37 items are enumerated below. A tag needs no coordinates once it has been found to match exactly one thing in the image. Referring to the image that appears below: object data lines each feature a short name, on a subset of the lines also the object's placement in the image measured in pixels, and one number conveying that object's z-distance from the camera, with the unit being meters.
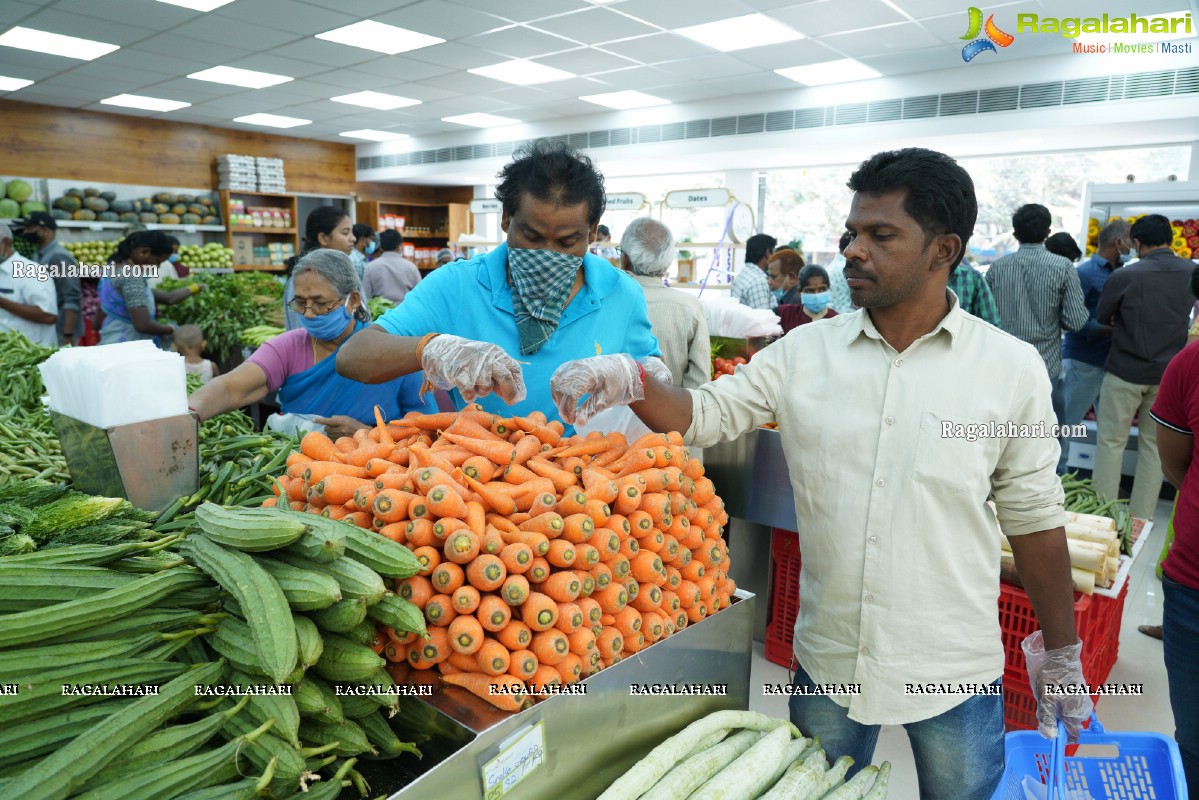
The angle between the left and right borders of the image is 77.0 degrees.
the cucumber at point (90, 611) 0.98
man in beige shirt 1.56
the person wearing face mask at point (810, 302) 6.42
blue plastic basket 1.54
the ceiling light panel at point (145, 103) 10.51
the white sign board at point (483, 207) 11.25
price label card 1.16
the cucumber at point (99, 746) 0.88
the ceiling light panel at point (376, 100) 10.24
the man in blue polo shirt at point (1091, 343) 6.00
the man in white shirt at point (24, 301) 5.66
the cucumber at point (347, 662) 1.12
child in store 5.92
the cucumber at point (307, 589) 1.09
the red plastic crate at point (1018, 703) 2.87
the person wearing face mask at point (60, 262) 6.58
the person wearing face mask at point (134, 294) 6.11
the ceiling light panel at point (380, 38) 7.29
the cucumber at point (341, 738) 1.12
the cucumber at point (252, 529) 1.14
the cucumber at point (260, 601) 1.02
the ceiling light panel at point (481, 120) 11.76
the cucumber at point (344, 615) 1.12
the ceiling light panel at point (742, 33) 7.01
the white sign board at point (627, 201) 9.66
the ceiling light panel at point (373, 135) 13.22
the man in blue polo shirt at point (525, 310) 1.72
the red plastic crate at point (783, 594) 3.38
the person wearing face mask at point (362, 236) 8.71
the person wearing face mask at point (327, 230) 4.93
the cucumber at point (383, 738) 1.18
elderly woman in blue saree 2.65
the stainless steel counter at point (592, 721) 1.14
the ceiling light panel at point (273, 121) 11.77
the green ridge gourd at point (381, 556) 1.21
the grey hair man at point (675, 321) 3.81
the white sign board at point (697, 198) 9.07
